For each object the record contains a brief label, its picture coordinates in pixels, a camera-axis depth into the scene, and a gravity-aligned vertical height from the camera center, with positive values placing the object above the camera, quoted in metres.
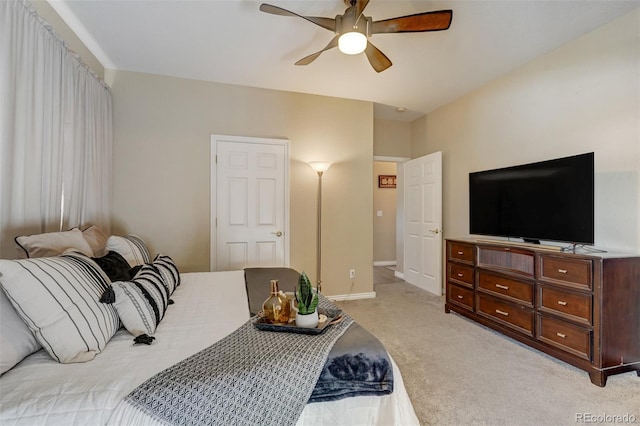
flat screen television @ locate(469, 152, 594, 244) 2.30 +0.16
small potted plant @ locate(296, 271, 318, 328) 1.24 -0.39
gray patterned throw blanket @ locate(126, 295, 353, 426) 0.88 -0.55
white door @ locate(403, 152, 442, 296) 4.08 -0.09
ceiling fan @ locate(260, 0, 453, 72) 1.91 +1.32
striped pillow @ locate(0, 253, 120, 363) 1.03 -0.35
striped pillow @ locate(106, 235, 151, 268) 1.96 -0.25
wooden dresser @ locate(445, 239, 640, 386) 2.01 -0.67
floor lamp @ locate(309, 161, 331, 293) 3.82 -0.35
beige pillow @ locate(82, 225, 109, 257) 2.01 -0.19
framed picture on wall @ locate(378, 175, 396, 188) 6.67 +0.81
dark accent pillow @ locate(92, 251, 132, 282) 1.56 -0.30
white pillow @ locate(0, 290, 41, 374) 0.97 -0.44
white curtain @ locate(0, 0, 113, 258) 1.63 +0.56
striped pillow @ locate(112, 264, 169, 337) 1.27 -0.42
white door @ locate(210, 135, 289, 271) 3.45 +0.16
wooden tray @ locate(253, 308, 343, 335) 1.21 -0.48
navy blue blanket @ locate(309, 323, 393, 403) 1.05 -0.58
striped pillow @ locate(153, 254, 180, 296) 1.86 -0.39
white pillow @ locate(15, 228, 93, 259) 1.40 -0.16
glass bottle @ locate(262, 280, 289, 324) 1.32 -0.43
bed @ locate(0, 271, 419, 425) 0.83 -0.54
